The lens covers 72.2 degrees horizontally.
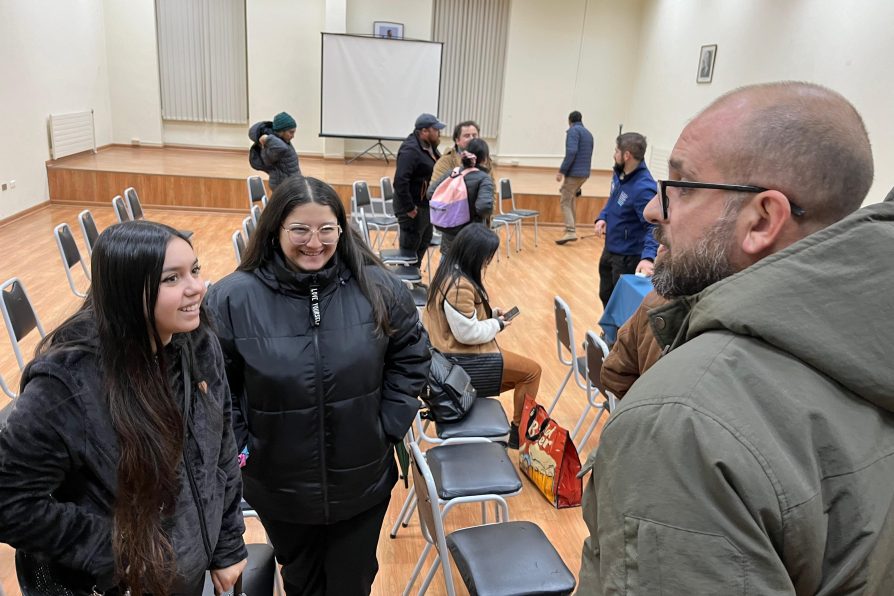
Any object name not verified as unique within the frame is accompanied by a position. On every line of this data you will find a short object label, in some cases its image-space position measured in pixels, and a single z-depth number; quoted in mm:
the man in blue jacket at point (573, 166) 8023
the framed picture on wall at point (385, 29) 10656
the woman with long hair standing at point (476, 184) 4734
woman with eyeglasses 1663
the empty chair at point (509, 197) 7695
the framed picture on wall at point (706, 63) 8672
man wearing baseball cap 5160
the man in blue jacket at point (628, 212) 3988
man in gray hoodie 585
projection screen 10359
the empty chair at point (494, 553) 1793
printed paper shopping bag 2832
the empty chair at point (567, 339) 3314
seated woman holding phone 2908
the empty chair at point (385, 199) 7062
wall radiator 8367
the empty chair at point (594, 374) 2932
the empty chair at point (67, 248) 4031
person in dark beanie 5520
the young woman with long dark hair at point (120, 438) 1150
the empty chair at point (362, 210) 6391
